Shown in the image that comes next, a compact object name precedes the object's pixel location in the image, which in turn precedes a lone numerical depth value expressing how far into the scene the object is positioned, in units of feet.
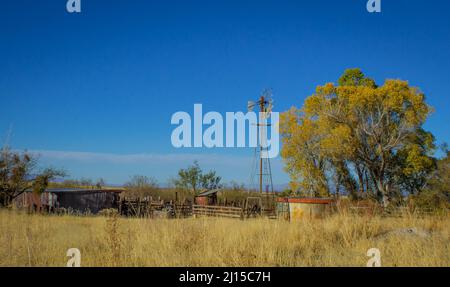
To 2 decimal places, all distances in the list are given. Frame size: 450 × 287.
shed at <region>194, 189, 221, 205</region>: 124.16
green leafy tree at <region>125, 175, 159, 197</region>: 143.68
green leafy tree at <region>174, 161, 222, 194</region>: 148.77
